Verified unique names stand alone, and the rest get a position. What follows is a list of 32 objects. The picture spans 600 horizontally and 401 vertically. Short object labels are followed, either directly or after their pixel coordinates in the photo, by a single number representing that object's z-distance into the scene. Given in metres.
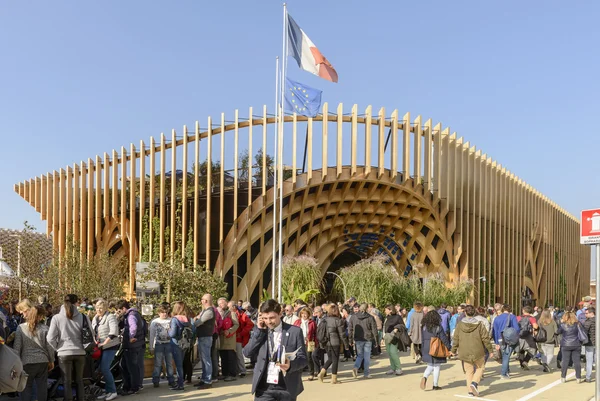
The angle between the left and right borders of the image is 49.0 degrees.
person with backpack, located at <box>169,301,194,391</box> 11.73
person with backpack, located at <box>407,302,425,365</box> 16.55
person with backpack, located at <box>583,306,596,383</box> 13.51
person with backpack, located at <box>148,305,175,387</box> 11.88
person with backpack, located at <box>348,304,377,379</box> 14.03
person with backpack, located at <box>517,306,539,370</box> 15.30
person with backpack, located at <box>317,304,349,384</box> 12.93
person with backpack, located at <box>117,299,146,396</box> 11.08
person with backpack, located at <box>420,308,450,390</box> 12.21
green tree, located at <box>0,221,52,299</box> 19.14
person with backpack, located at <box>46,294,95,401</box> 9.31
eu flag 23.58
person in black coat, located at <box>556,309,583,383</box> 13.47
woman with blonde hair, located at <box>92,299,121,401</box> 10.41
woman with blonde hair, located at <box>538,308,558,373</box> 15.20
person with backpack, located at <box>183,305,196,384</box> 12.69
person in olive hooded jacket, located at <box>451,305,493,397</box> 11.55
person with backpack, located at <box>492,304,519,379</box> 14.48
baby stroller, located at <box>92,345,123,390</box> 10.85
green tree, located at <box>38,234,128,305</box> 20.61
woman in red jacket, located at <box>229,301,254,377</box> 13.69
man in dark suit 5.73
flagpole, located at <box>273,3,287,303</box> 23.25
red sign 9.82
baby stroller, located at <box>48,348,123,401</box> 10.03
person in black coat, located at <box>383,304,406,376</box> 14.45
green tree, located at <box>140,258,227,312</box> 21.49
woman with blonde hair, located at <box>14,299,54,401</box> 8.49
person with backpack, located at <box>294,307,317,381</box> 13.71
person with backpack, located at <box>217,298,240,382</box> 12.98
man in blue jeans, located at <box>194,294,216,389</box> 12.06
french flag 22.80
